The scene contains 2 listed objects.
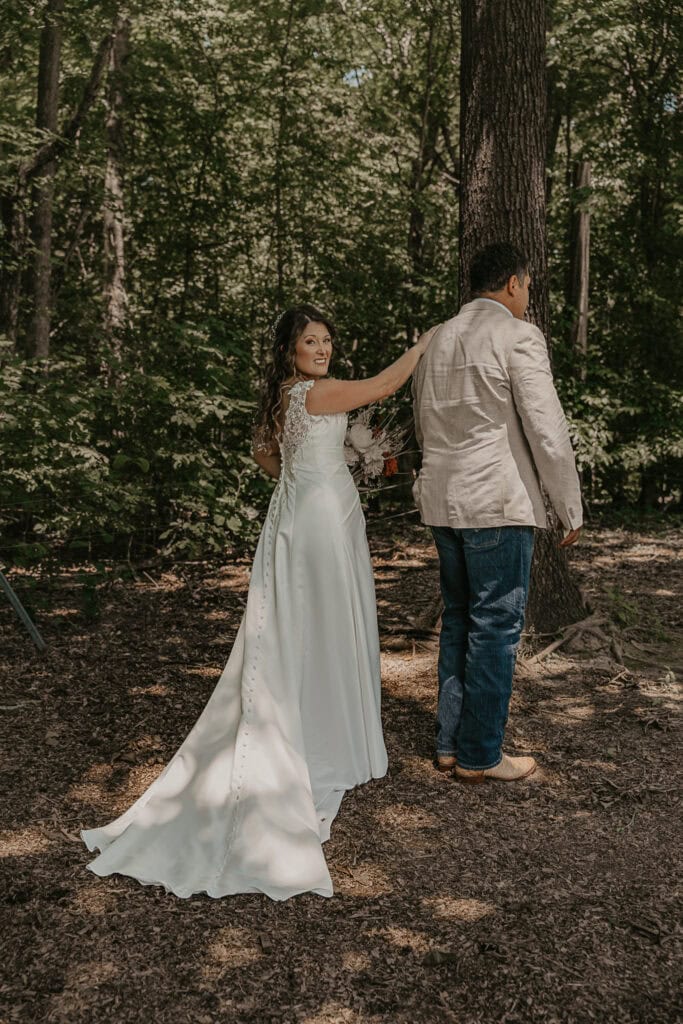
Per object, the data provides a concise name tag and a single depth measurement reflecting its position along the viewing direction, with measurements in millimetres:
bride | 3715
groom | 4062
